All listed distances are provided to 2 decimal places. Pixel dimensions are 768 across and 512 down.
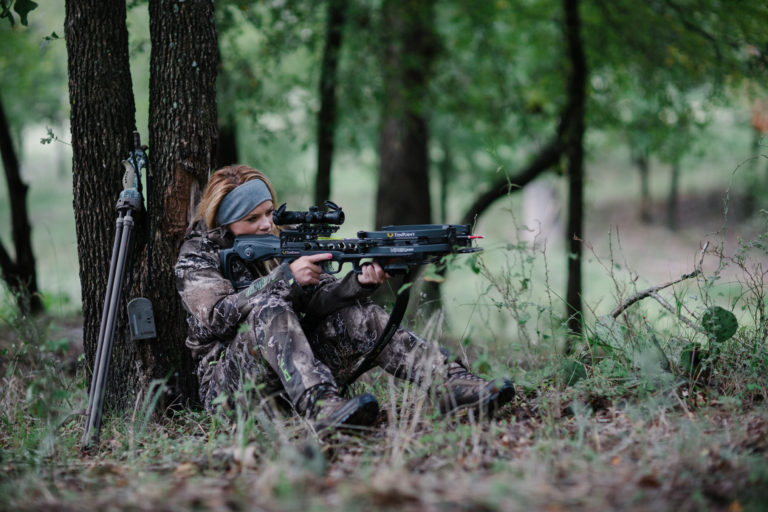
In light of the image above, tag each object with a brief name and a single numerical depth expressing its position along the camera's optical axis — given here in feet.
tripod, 12.58
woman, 12.01
